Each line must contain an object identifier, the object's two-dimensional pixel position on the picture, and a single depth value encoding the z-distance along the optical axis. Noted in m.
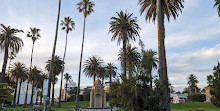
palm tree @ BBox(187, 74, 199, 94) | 102.46
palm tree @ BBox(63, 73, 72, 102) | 102.31
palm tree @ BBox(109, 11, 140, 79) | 34.59
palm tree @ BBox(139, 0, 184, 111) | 16.35
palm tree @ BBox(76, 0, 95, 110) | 39.88
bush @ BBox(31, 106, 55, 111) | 19.49
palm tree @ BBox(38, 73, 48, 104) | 76.72
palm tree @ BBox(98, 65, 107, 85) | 69.75
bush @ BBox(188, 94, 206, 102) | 58.78
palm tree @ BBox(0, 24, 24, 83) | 36.18
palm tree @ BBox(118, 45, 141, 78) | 41.53
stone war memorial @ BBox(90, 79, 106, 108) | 47.69
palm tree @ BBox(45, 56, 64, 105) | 61.81
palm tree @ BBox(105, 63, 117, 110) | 64.16
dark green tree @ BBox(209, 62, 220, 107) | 21.41
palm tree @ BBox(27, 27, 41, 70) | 57.19
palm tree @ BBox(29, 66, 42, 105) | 67.68
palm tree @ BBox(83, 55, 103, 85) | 63.53
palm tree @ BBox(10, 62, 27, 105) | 61.97
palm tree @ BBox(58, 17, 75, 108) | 51.89
